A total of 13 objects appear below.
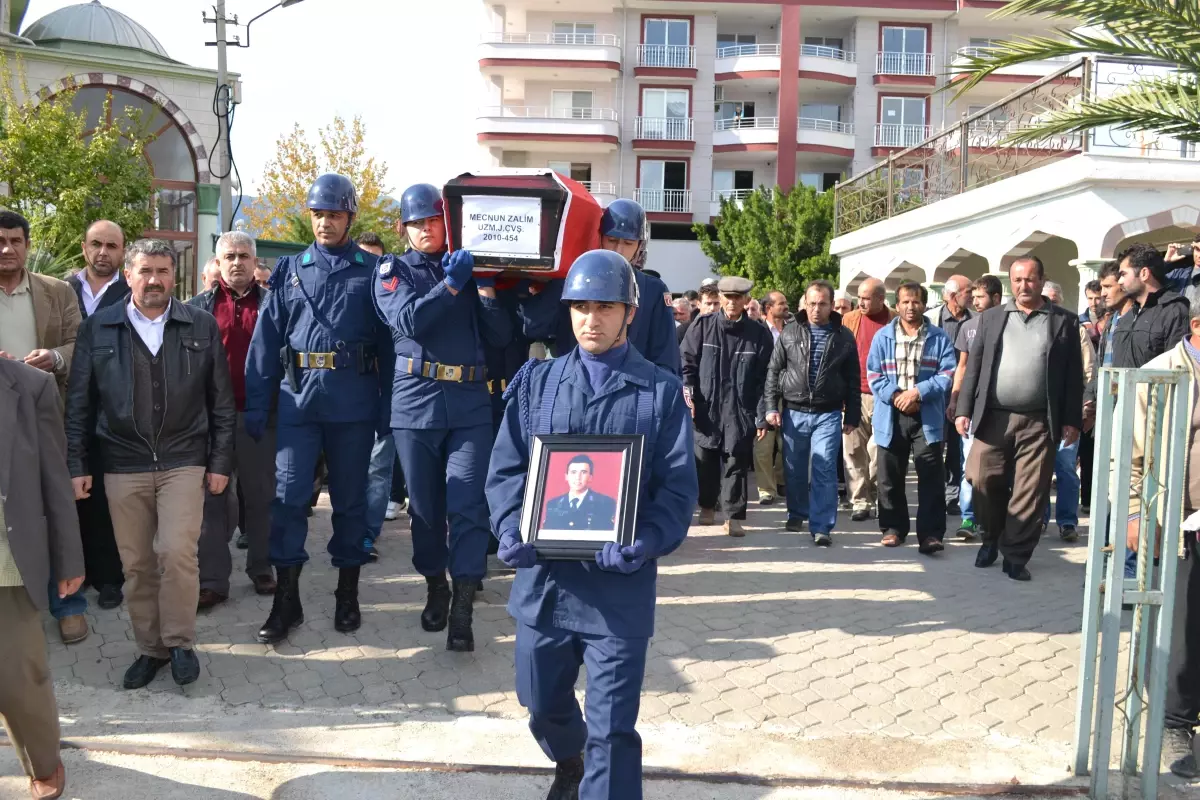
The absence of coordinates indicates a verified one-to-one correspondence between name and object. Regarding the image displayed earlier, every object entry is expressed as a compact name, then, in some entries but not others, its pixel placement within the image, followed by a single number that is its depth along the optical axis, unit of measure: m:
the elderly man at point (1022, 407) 6.70
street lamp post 16.69
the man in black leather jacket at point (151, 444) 4.60
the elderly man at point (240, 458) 5.77
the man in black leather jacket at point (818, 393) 7.72
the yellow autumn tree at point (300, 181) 31.89
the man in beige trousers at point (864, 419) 8.70
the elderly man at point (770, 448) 9.55
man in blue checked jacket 7.51
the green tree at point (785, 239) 33.44
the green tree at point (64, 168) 16.45
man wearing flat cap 7.99
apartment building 37.62
